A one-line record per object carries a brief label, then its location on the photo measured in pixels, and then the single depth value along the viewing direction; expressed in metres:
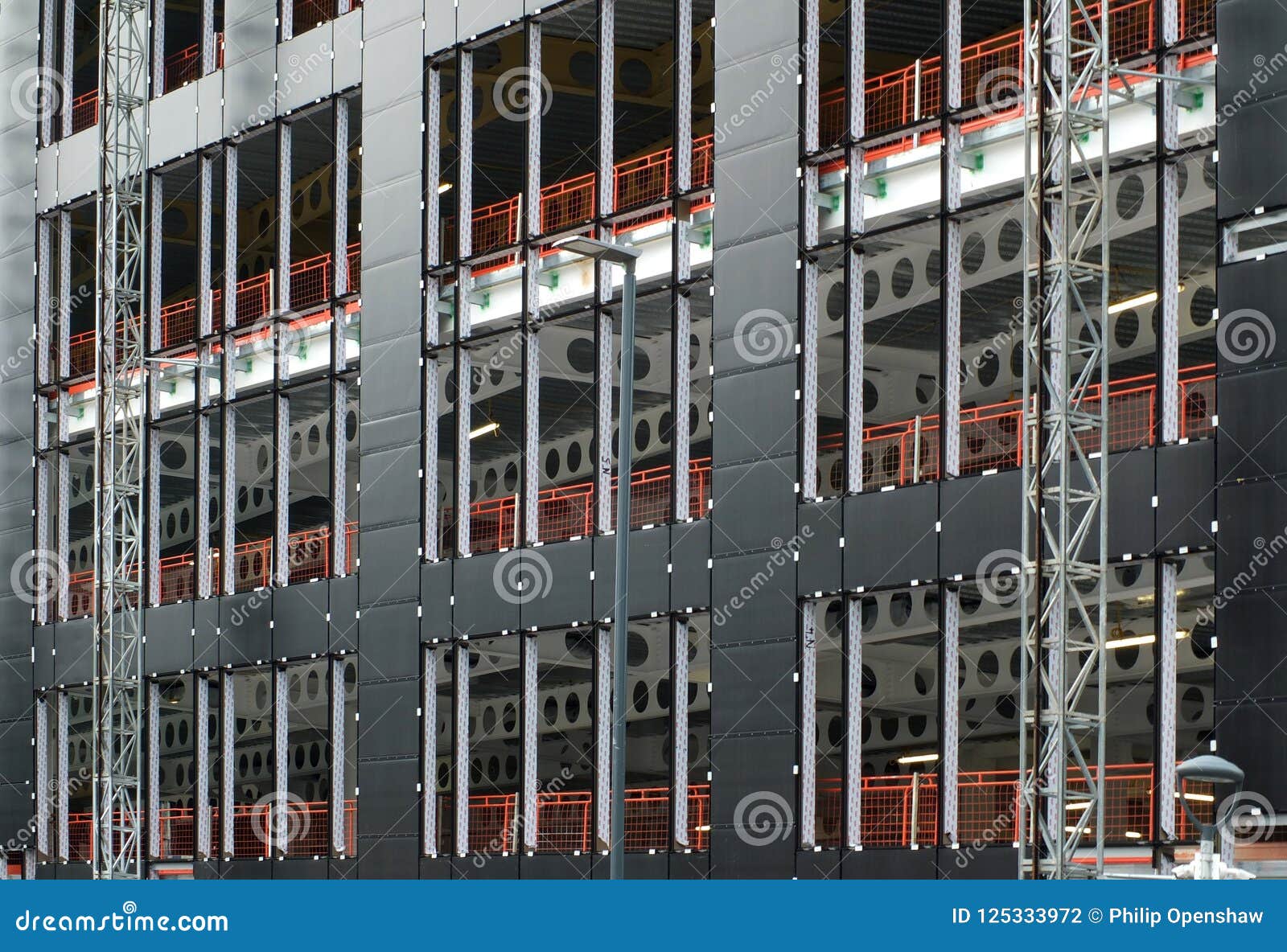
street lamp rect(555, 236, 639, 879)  25.75
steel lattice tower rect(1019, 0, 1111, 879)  27.69
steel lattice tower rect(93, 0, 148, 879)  43.84
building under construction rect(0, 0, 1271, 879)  28.23
